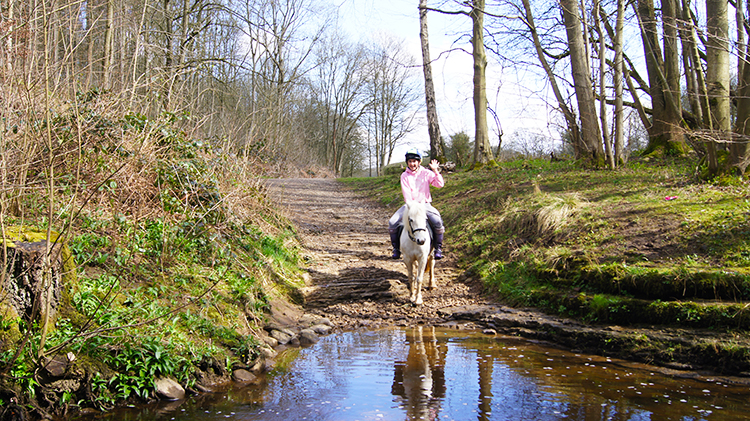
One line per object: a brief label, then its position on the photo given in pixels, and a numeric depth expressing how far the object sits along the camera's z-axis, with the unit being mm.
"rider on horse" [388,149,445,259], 8406
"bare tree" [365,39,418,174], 46719
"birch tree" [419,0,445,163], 17953
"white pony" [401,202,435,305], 7660
